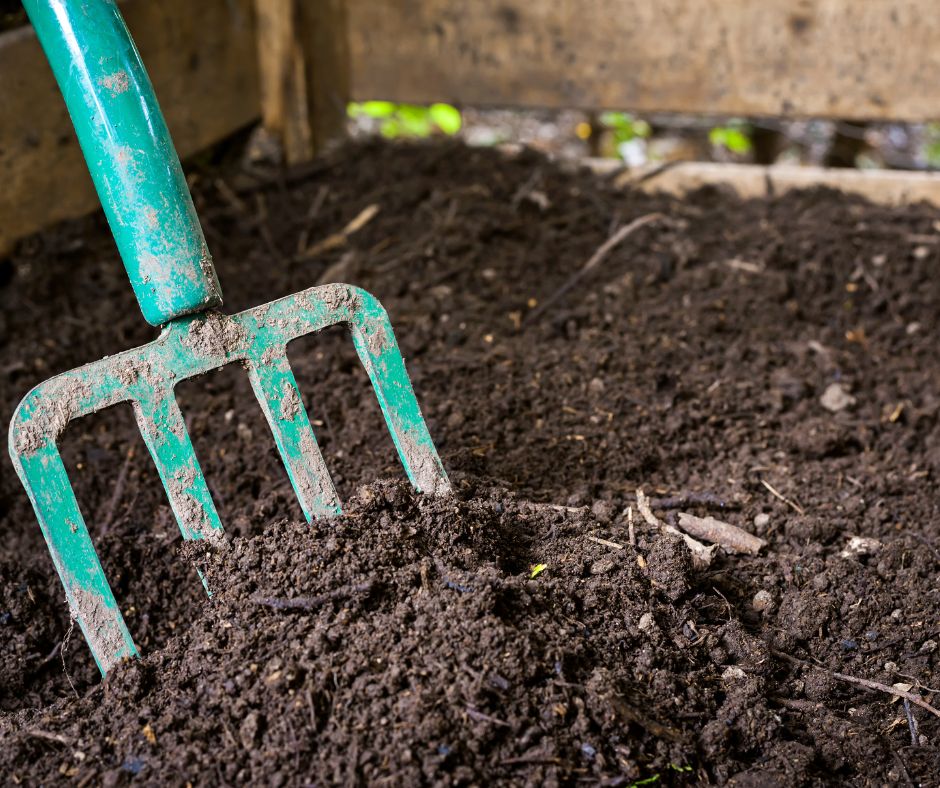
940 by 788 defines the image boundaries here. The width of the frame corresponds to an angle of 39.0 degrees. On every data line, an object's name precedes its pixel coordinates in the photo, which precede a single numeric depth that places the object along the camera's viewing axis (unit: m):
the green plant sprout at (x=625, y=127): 1.52
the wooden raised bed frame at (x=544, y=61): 0.98
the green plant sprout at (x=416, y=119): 1.55
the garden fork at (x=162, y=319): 0.60
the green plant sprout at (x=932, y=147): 1.60
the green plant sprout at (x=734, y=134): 1.50
